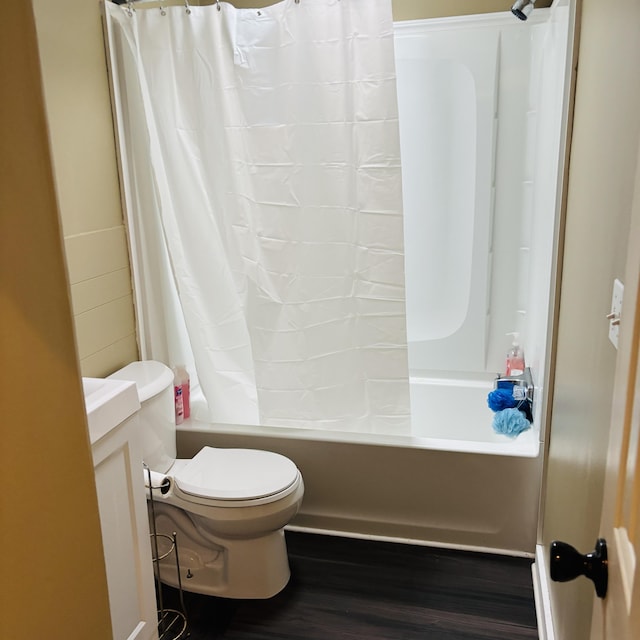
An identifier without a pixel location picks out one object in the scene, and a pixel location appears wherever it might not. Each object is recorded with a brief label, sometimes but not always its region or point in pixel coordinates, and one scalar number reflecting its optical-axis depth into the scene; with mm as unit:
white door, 622
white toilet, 2070
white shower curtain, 2215
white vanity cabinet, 1592
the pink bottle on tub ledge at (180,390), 2602
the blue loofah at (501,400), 2552
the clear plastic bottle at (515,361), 2781
